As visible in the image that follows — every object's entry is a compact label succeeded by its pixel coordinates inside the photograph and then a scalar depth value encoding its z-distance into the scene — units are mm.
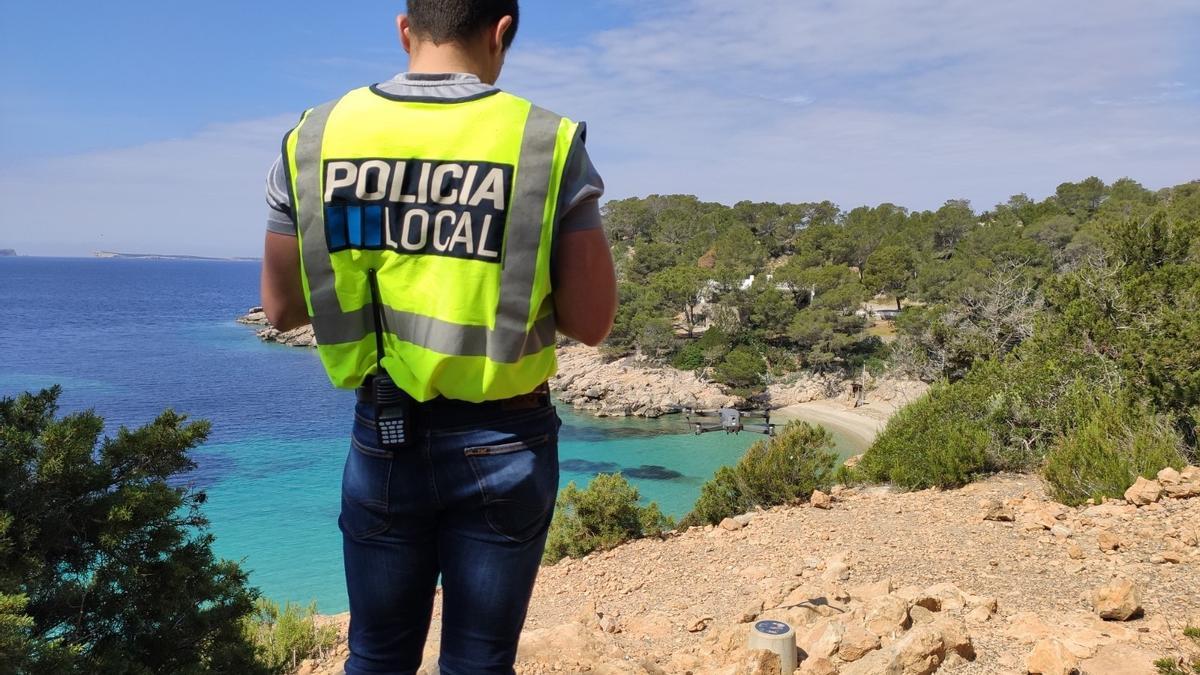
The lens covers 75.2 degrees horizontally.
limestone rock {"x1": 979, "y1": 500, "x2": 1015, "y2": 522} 6391
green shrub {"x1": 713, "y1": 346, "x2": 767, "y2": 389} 33219
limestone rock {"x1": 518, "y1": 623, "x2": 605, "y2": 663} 4027
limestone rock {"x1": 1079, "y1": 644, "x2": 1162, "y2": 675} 3131
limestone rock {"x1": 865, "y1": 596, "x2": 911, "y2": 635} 3610
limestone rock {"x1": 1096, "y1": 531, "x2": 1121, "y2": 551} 5090
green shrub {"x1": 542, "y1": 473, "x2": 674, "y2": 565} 9180
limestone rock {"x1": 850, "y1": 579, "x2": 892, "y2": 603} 4508
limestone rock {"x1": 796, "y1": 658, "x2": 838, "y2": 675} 3309
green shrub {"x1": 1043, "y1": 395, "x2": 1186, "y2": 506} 6598
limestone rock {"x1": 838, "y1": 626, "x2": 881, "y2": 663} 3434
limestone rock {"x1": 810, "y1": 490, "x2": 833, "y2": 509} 8461
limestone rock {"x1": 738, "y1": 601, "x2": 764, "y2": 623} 4539
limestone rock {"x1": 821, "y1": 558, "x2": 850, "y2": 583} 5309
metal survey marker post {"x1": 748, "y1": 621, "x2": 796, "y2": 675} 3434
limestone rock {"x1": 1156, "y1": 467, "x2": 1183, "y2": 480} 5984
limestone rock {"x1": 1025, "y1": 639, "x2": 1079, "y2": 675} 3084
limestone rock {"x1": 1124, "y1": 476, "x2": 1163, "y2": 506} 5891
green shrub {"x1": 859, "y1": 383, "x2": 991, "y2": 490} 8578
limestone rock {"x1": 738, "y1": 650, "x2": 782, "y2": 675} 3377
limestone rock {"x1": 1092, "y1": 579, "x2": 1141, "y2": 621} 3830
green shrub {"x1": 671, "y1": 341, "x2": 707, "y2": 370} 35250
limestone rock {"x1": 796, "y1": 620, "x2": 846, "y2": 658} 3451
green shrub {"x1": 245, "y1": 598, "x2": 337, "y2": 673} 6082
